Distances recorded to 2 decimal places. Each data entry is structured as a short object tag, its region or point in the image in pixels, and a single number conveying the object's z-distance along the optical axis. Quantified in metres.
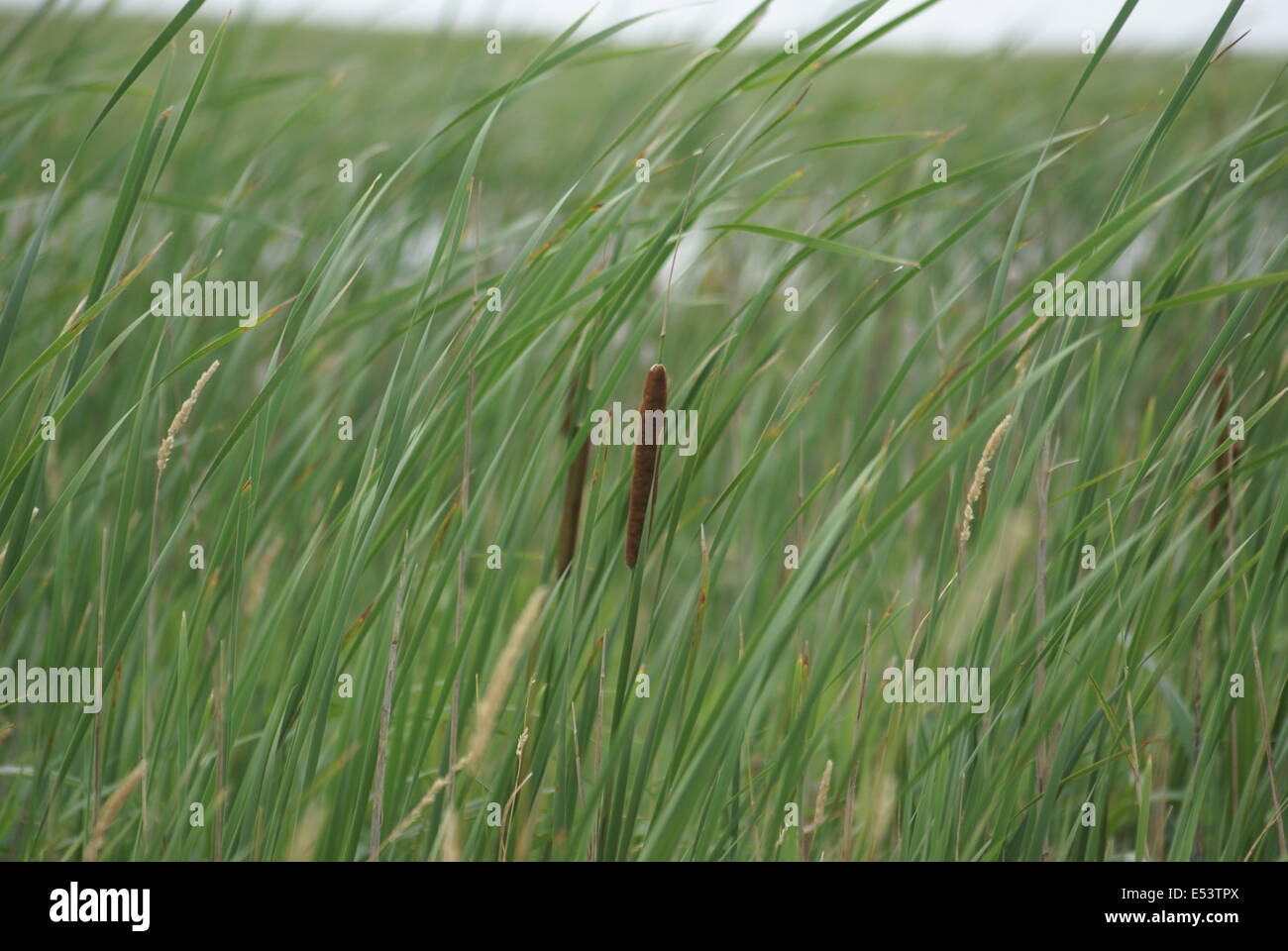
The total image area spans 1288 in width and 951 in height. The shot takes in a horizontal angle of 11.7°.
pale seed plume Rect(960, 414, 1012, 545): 4.89
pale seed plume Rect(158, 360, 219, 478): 4.92
